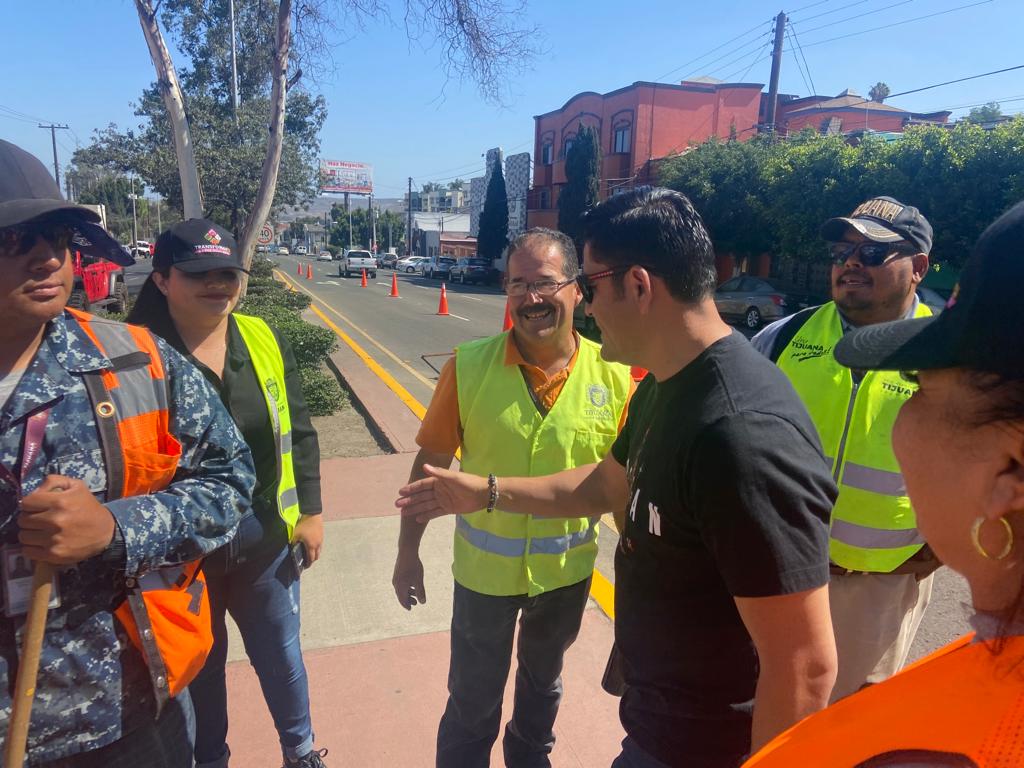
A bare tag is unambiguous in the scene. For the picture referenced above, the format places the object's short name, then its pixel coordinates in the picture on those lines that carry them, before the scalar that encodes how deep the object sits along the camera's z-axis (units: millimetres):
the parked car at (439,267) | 42906
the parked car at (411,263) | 54312
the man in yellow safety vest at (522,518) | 2271
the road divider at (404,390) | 3746
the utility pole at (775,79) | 24047
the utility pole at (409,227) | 74312
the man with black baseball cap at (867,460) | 2277
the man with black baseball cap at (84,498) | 1382
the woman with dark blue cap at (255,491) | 2432
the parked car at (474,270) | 39188
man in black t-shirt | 1251
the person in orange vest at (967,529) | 651
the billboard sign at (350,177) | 100250
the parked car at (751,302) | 19062
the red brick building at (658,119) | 33062
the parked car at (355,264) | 44250
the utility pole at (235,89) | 14172
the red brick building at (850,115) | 34031
